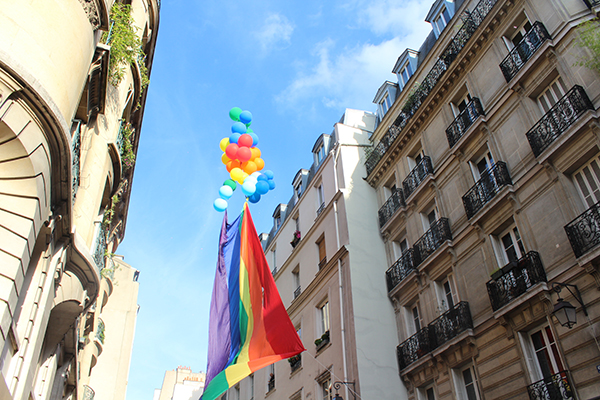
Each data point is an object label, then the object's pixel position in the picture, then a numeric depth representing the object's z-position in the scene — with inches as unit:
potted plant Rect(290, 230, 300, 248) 943.0
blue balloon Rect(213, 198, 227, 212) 582.1
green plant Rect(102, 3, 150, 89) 434.6
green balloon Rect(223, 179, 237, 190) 581.3
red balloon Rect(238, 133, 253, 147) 564.2
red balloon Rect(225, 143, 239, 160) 555.5
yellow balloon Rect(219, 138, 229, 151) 606.1
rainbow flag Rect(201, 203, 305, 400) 426.0
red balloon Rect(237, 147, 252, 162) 551.2
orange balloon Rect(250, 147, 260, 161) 589.7
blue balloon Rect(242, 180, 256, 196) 565.3
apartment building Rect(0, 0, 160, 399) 259.7
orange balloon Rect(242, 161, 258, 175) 573.6
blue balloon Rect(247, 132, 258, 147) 594.1
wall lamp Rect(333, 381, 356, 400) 564.7
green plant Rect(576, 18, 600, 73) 415.2
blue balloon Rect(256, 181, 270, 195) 589.1
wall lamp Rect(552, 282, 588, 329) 358.0
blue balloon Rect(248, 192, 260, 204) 586.2
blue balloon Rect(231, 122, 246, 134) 583.3
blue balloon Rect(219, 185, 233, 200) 571.1
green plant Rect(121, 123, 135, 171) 543.5
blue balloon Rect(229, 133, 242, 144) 573.8
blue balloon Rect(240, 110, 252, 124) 598.2
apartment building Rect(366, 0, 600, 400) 405.1
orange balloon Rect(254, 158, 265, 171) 588.7
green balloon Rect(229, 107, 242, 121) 599.6
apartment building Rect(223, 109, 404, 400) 611.5
